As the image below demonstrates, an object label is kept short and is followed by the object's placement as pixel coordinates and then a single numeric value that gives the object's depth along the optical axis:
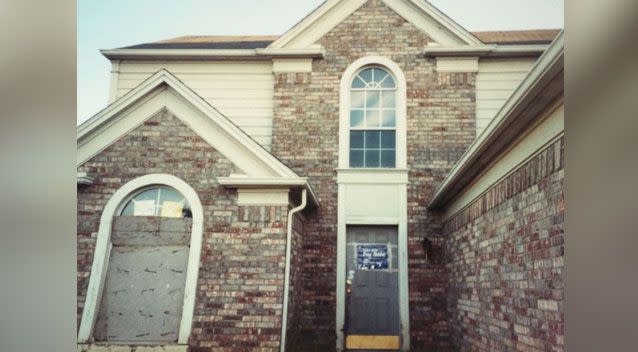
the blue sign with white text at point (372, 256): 7.02
